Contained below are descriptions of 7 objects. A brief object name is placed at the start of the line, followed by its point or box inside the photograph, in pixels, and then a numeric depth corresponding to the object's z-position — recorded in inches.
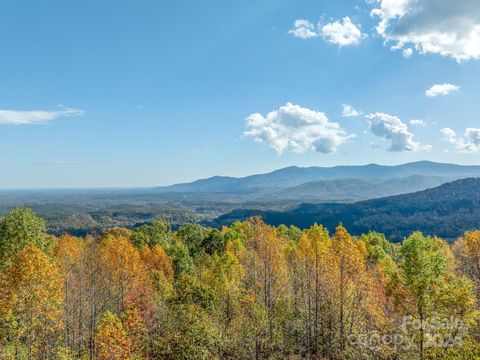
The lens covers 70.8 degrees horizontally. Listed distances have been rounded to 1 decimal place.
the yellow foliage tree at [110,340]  1065.5
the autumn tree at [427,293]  957.2
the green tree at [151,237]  3486.7
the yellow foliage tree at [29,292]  1194.6
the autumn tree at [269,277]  1923.5
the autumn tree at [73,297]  1738.4
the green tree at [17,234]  1764.3
